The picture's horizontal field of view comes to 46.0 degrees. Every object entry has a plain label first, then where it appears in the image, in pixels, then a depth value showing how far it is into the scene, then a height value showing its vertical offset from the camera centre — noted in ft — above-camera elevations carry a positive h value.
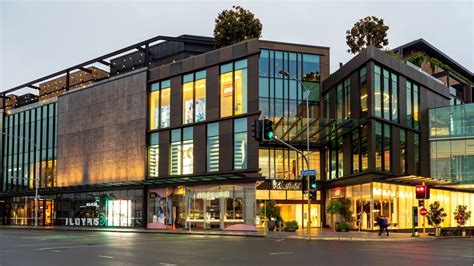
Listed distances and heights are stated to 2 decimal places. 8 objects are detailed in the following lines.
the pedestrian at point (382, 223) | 133.80 -10.55
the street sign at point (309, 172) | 122.20 +1.48
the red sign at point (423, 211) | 134.10 -7.66
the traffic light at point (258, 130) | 98.37 +8.53
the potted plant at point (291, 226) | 158.81 -13.42
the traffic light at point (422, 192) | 135.03 -3.08
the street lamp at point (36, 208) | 203.17 -11.16
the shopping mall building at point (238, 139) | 161.99 +13.09
